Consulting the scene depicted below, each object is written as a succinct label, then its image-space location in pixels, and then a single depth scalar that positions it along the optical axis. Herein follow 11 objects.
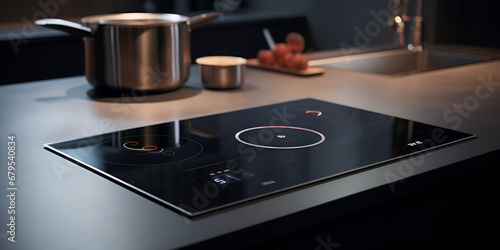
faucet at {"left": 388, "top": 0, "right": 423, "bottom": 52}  2.21
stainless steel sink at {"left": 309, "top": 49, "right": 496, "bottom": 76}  2.14
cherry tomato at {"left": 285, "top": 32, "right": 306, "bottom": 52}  1.87
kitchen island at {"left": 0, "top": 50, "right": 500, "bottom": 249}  0.70
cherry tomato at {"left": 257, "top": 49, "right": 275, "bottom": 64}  1.83
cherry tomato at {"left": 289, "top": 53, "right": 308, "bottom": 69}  1.72
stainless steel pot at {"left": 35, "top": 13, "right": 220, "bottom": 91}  1.34
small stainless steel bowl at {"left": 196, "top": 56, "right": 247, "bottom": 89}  1.51
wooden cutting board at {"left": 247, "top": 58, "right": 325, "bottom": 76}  1.72
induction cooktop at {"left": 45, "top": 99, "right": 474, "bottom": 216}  0.82
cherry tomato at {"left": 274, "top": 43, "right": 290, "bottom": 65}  1.79
